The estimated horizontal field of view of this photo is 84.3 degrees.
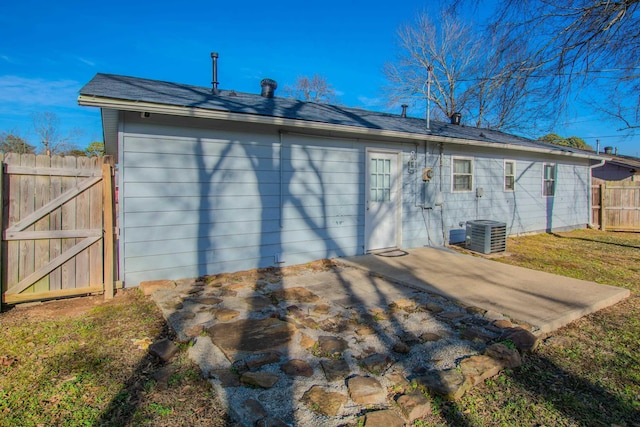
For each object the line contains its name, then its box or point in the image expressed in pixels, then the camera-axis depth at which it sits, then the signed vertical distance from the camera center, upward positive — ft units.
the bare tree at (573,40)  16.71 +8.46
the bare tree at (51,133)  79.61 +17.43
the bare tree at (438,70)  62.59 +26.50
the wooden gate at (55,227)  12.19 -0.64
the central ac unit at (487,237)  22.71 -1.67
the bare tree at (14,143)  73.41 +13.99
